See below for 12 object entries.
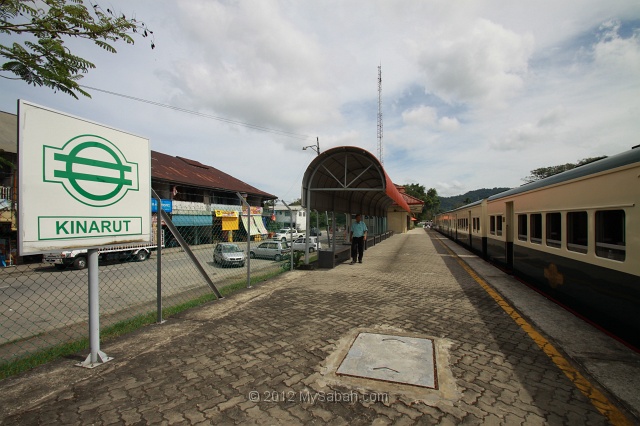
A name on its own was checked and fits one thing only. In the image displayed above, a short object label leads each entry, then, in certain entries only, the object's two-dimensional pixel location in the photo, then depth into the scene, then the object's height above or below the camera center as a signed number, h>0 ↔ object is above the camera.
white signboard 2.69 +0.32
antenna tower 47.78 +16.78
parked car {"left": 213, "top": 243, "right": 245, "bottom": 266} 14.74 -1.92
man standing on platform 10.62 -0.79
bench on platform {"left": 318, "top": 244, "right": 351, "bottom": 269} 9.80 -1.38
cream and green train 3.66 -0.40
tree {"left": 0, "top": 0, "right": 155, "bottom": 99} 3.25 +1.91
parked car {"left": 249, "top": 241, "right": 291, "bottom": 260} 17.33 -1.97
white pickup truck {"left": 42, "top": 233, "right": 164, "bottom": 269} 14.58 -2.09
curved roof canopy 9.29 +1.31
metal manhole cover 3.00 -1.54
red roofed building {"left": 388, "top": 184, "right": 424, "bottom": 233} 38.66 -0.66
